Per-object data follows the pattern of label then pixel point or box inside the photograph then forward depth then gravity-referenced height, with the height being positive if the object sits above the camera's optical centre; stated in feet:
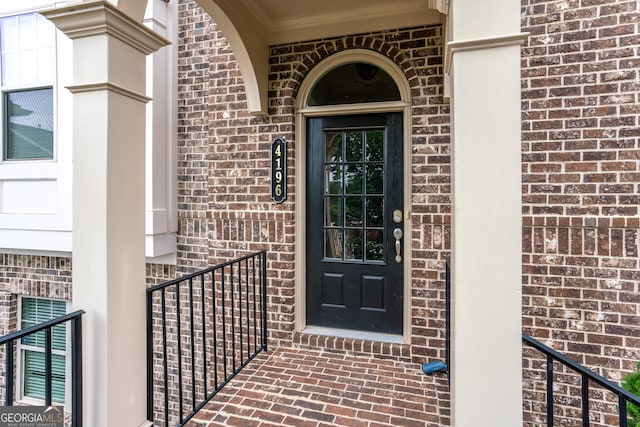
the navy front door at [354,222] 9.86 -0.32
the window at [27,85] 12.10 +4.44
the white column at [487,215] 4.36 -0.05
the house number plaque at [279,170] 10.26 +1.20
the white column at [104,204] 5.14 +0.10
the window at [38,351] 13.17 -5.43
